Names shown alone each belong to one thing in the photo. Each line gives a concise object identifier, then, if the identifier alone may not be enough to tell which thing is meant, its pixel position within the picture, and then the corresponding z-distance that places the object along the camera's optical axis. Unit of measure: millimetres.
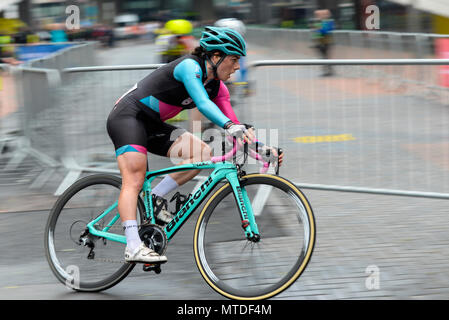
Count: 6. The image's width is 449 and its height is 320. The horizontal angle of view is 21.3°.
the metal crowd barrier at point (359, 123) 10572
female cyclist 7704
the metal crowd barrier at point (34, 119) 14151
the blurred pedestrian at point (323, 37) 37844
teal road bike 7454
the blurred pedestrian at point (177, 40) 16711
